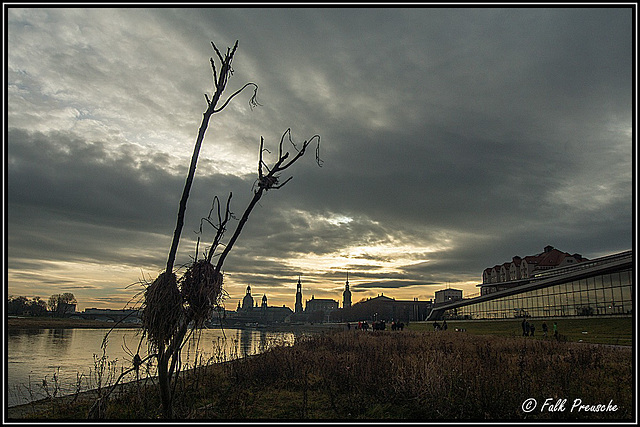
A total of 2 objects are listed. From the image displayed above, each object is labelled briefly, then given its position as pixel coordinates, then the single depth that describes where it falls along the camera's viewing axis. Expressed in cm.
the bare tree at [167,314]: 640
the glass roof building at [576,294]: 4244
